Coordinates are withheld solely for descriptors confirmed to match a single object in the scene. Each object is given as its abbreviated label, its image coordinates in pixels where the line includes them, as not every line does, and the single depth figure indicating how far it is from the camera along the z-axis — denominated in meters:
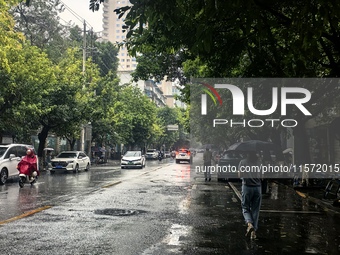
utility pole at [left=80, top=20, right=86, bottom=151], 37.36
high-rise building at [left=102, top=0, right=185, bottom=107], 152.00
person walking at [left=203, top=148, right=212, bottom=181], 22.09
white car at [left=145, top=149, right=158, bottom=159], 64.00
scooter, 17.03
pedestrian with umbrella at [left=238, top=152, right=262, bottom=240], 7.96
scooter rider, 17.44
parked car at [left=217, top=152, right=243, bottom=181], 22.87
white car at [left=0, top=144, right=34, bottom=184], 18.58
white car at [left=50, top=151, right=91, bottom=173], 27.56
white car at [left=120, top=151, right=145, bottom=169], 34.62
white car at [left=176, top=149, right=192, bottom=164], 48.84
